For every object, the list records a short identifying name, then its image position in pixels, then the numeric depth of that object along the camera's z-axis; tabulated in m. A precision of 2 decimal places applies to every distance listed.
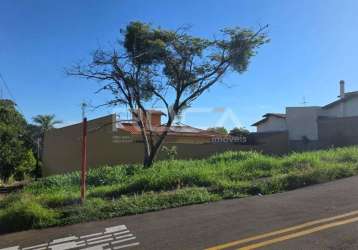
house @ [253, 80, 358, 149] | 27.03
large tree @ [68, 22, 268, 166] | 21.52
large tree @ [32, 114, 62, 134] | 54.58
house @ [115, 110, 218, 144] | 27.64
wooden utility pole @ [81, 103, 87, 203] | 9.79
